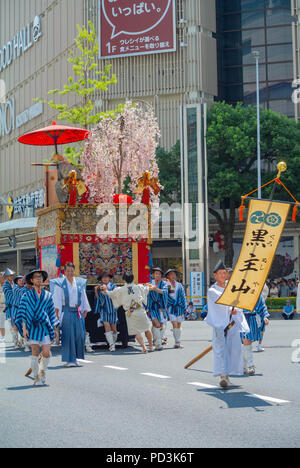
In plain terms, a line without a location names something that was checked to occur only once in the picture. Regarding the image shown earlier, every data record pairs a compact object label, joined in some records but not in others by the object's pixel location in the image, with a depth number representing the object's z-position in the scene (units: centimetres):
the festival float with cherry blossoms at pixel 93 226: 1695
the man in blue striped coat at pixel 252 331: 1180
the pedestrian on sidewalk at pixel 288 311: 2967
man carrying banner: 1029
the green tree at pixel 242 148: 3631
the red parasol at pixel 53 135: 1792
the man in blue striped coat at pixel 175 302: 1692
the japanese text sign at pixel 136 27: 4316
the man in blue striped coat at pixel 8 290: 1842
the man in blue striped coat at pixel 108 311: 1636
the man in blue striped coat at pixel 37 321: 1063
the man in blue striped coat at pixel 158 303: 1655
